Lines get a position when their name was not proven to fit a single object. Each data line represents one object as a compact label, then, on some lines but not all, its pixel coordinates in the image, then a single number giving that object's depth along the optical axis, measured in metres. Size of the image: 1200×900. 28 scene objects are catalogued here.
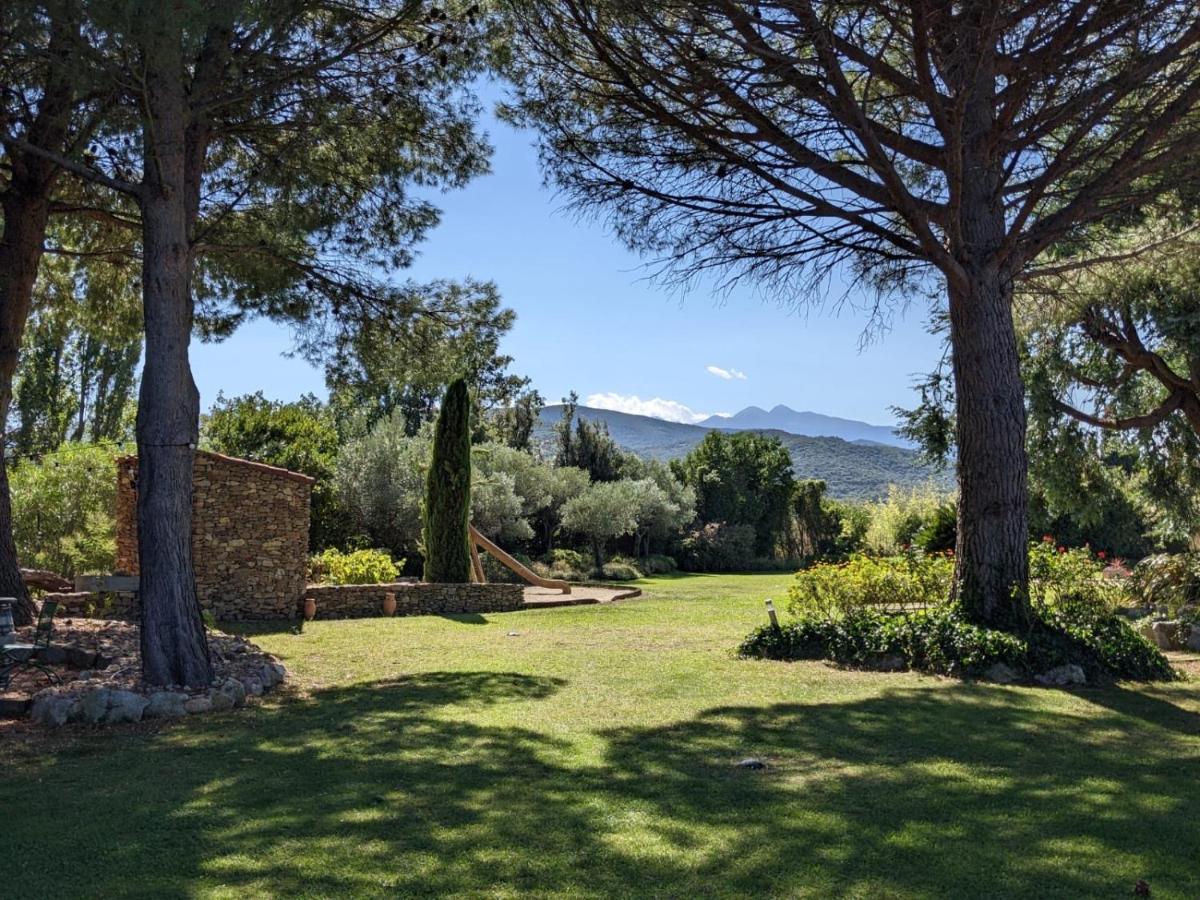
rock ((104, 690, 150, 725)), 6.58
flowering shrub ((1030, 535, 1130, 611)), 9.12
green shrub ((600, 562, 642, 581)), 23.59
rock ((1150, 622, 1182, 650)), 10.58
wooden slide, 16.16
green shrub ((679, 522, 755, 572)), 28.72
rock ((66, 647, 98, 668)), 8.03
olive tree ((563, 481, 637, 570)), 24.03
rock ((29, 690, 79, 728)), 6.44
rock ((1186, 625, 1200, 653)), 10.36
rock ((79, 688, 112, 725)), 6.52
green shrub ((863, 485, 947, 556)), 22.89
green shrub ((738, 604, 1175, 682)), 8.10
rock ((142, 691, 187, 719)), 6.77
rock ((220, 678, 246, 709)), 7.19
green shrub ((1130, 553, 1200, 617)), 11.45
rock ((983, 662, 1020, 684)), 7.92
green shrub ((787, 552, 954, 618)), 9.80
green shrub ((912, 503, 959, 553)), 16.97
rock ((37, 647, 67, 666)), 7.98
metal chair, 6.72
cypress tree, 15.16
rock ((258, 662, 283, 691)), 7.88
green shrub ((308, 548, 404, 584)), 14.52
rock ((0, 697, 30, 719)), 6.66
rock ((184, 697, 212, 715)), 6.91
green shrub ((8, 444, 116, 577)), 15.14
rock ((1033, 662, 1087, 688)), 7.86
